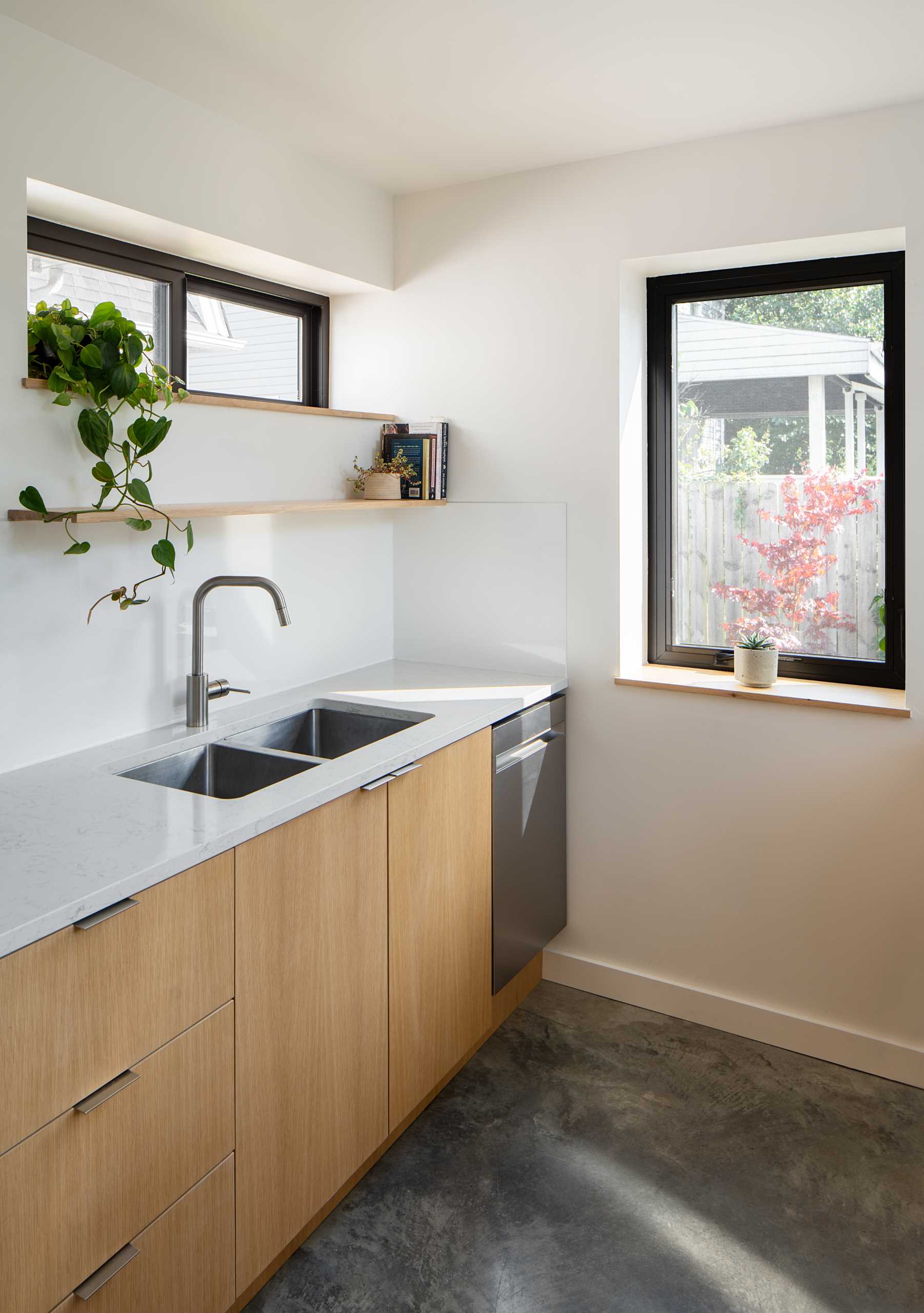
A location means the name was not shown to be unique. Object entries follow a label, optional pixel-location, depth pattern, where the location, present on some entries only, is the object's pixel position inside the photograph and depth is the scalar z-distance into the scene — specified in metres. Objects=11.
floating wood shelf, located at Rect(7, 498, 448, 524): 1.85
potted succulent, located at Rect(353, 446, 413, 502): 2.82
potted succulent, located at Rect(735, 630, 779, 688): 2.59
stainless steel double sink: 2.09
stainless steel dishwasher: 2.49
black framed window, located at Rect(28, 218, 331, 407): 2.20
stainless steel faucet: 2.20
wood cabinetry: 1.26
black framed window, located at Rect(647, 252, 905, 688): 2.54
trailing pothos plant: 1.89
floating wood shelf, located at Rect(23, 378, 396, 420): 2.30
